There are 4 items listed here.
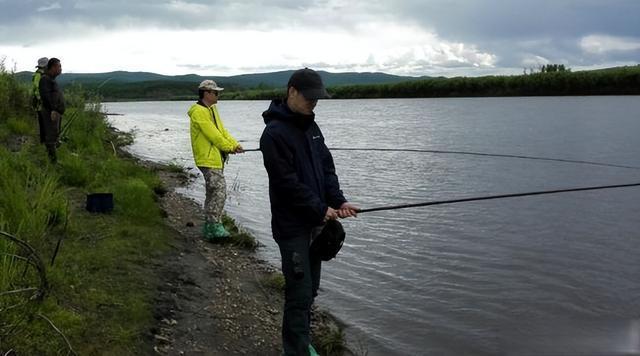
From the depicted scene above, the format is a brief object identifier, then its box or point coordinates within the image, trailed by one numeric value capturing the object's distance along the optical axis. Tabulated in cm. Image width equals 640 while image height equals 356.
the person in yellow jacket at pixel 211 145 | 825
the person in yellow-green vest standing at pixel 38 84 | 1102
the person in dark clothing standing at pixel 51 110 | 1093
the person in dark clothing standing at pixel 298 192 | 454
